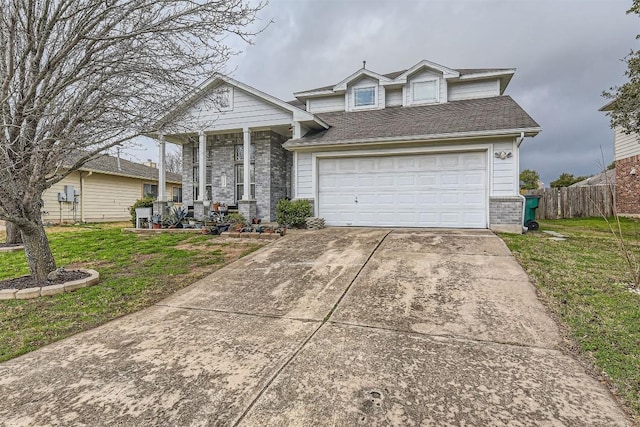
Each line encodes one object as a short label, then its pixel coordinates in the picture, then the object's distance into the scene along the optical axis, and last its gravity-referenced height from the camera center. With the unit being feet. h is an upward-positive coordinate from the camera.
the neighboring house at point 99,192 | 52.90 +2.83
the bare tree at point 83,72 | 14.34 +6.78
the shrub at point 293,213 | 33.19 -0.61
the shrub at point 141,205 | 42.01 +0.30
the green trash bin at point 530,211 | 32.21 -0.41
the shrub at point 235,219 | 34.81 -1.31
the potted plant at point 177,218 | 35.65 -1.23
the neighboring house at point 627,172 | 47.09 +5.44
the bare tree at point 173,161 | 114.03 +16.89
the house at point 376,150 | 29.91 +6.21
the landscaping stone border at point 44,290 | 15.07 -4.03
